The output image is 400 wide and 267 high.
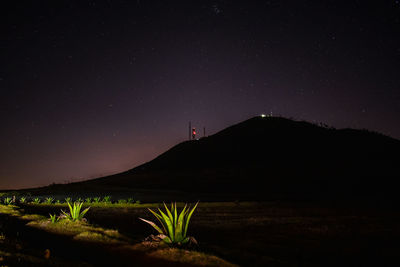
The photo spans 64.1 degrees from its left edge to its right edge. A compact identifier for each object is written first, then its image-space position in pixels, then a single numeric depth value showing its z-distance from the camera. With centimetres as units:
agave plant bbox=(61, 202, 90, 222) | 1116
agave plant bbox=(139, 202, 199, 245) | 736
